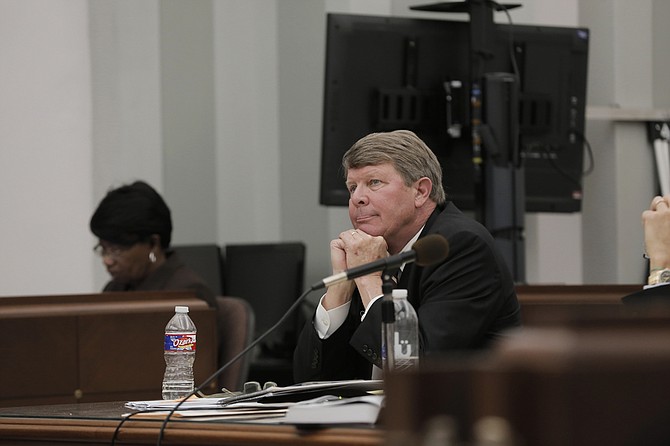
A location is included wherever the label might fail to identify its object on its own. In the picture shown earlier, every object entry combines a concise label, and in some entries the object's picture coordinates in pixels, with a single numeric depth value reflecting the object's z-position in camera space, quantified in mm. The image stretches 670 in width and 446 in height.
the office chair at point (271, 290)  12031
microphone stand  4387
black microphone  4250
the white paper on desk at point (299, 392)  4613
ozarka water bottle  6094
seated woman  9398
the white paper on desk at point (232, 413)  4254
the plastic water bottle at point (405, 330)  5254
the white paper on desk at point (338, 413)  3777
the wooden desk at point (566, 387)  2289
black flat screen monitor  9906
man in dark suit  5730
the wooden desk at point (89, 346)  7672
